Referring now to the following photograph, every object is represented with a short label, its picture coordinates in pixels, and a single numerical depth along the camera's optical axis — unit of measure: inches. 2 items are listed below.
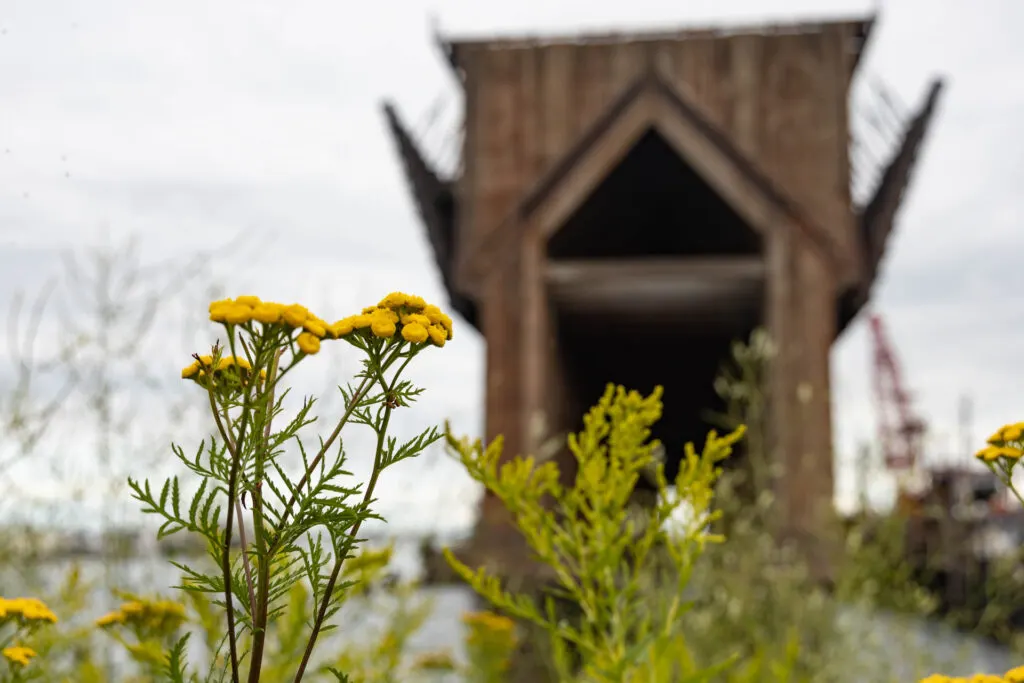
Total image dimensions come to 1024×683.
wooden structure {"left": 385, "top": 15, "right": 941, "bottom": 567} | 374.6
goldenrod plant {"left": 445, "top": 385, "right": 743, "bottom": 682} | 89.3
